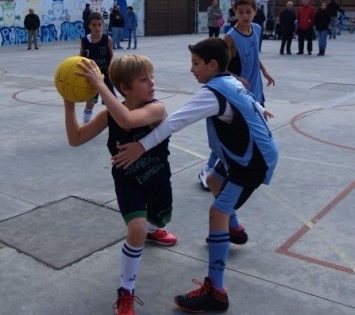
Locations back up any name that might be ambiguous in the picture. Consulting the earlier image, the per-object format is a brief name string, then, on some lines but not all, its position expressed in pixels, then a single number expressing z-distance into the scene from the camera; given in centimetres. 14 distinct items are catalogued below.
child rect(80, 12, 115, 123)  804
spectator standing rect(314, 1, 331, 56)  1894
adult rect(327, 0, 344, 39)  2521
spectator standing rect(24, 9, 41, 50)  2314
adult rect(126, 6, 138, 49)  2283
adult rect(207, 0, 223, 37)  2302
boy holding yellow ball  317
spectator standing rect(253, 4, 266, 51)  2038
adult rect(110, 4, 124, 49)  2186
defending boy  316
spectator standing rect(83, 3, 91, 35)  2321
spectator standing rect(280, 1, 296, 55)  1930
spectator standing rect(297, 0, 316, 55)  1889
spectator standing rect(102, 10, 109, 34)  2760
